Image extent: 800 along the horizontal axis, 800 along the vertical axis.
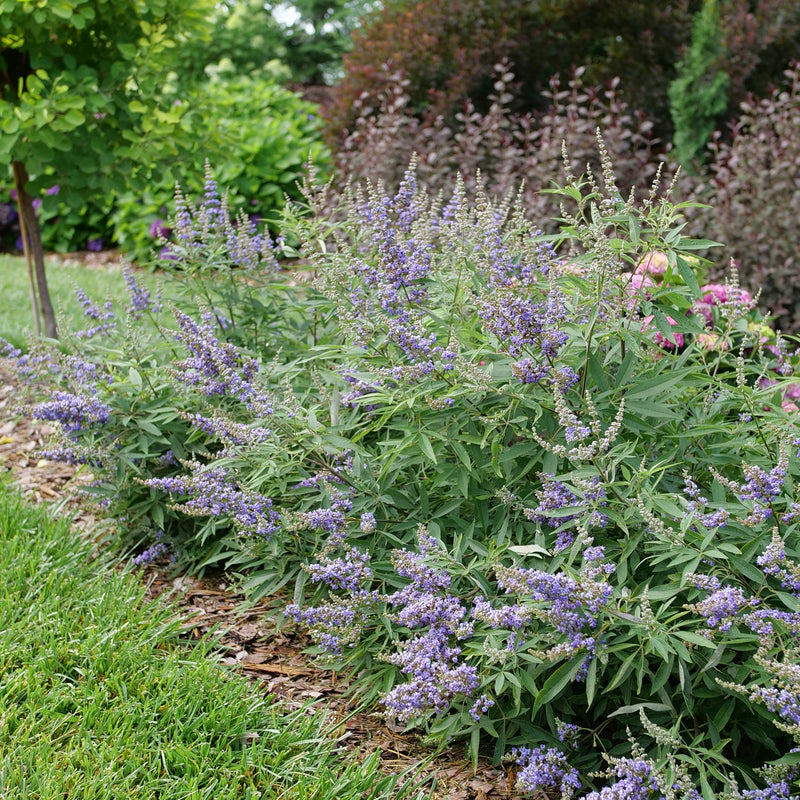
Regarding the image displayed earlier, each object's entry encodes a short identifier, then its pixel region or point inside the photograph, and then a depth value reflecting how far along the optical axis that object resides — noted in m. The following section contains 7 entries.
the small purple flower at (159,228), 9.21
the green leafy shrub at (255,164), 9.81
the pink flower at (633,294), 2.66
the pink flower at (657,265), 4.54
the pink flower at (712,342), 3.12
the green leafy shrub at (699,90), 8.07
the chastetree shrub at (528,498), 2.21
